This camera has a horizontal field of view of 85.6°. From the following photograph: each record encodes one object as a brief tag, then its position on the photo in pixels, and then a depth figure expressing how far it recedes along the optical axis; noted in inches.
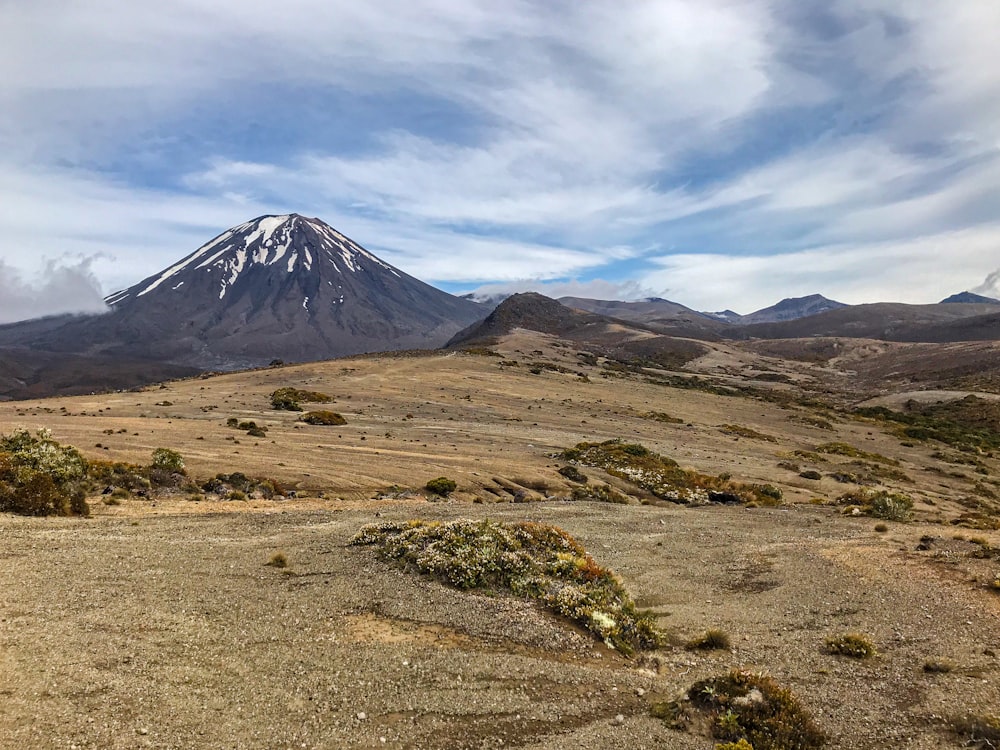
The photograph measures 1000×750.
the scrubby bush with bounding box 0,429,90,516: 641.0
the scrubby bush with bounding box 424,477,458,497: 976.9
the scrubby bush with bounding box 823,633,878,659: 395.5
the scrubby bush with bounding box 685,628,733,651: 412.5
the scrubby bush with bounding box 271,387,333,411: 1699.1
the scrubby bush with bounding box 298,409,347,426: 1477.6
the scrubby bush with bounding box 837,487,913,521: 894.4
